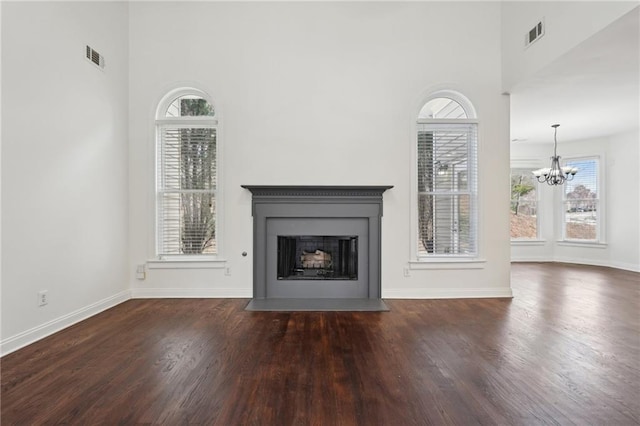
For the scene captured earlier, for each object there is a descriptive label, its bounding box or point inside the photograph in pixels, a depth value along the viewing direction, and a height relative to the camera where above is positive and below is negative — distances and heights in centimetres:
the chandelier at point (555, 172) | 559 +80
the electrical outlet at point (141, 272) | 392 -73
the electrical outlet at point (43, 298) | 268 -73
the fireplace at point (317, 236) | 387 -26
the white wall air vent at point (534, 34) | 331 +200
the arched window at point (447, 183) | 404 +42
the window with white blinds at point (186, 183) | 402 +41
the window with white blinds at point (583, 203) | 668 +29
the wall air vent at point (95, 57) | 326 +169
